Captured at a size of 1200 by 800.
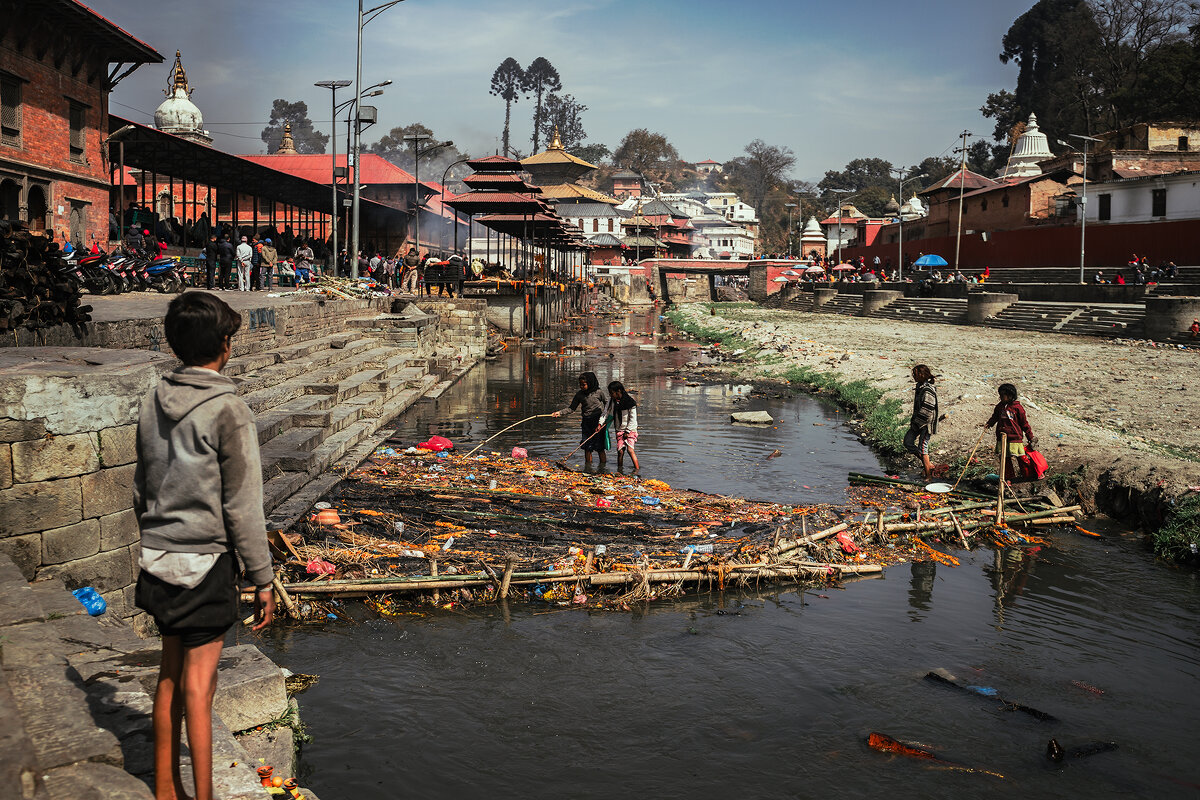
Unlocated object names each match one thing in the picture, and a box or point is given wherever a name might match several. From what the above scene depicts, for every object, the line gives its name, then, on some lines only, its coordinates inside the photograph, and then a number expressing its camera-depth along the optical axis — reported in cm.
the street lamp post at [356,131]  2503
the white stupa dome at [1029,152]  6419
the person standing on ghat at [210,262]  2016
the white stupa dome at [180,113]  4269
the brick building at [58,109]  1994
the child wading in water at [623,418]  1184
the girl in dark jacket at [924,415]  1227
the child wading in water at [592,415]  1216
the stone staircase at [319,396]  959
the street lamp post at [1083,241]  3801
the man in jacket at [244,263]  2109
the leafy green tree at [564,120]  12479
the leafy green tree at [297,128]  12031
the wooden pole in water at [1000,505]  962
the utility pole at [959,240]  5190
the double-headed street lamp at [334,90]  2919
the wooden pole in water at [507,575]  709
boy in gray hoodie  307
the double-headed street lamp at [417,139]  3481
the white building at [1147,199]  4175
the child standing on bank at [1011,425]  1043
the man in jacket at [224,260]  2119
